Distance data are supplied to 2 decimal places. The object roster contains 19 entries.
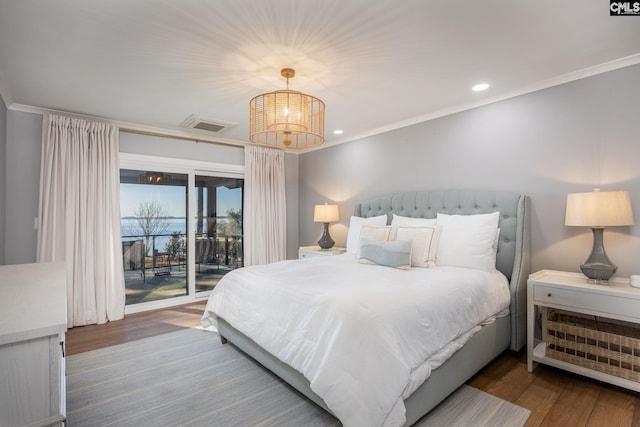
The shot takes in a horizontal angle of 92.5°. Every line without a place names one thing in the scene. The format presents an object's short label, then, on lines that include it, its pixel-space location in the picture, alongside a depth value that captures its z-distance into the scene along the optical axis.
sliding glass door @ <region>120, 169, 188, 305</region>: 4.06
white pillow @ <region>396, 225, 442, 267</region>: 2.88
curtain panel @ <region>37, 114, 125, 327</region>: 3.33
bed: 1.65
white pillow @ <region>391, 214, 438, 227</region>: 3.21
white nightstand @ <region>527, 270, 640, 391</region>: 2.02
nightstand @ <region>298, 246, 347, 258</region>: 4.36
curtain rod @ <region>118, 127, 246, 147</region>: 3.90
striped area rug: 1.86
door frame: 4.02
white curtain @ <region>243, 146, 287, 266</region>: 4.80
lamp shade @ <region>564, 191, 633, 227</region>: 2.14
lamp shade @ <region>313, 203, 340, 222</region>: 4.57
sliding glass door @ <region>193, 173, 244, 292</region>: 4.60
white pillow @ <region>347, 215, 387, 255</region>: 3.71
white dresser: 0.84
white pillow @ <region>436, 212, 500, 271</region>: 2.73
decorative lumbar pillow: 2.79
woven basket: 2.04
